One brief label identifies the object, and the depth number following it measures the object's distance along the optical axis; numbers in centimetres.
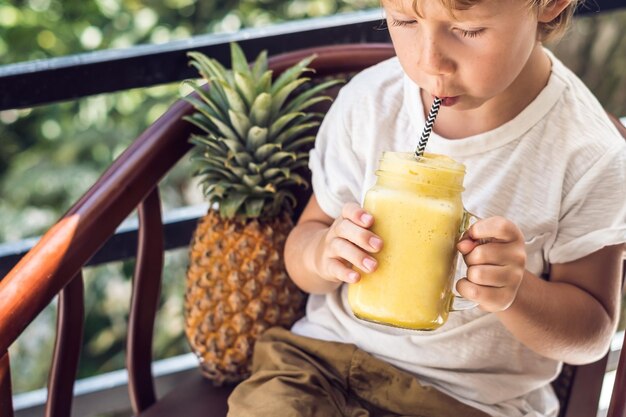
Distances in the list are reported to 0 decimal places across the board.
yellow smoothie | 104
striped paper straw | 108
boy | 128
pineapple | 154
